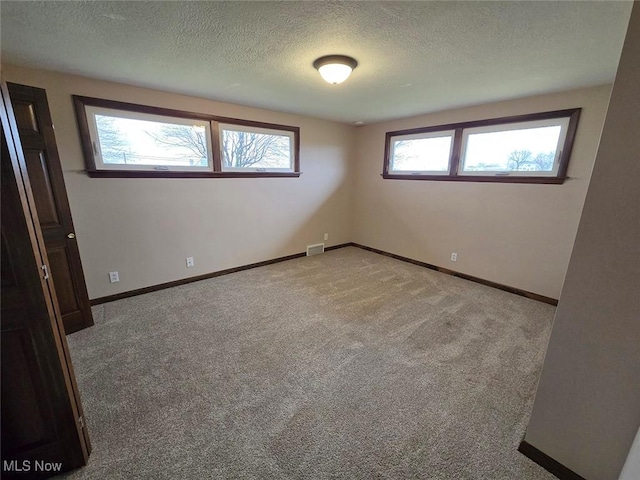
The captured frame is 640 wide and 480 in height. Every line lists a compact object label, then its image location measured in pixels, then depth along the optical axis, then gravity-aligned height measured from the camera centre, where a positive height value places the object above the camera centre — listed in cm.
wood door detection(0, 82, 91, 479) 100 -73
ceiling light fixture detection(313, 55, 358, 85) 197 +85
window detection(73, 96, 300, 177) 263 +41
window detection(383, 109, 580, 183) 281 +41
